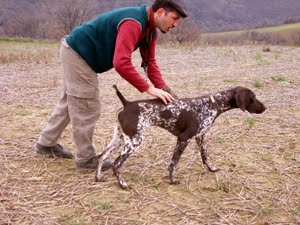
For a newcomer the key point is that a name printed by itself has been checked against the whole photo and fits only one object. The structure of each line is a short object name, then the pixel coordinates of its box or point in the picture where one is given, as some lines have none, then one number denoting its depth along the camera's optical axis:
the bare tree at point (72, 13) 52.21
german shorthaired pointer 4.37
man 4.11
